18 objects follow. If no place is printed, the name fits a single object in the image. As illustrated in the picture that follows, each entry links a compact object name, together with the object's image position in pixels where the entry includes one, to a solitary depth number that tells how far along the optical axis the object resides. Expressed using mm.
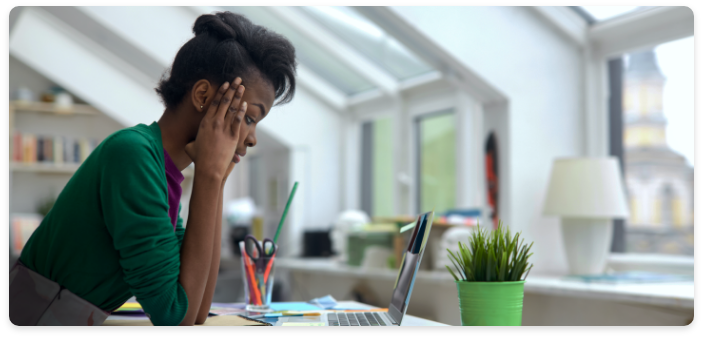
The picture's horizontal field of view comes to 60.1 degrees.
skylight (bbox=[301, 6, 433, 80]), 3531
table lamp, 2324
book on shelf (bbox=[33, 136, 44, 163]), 4969
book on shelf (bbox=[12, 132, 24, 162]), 4867
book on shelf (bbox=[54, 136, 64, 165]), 5008
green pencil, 1173
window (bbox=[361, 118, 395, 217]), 4113
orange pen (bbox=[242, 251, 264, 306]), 1184
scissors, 1199
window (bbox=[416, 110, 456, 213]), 3502
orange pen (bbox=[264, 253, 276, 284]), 1201
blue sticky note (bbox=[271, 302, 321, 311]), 1177
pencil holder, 1184
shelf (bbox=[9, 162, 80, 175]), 4898
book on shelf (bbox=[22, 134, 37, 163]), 4922
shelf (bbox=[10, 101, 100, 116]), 4934
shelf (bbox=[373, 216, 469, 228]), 2668
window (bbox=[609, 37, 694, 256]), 2426
